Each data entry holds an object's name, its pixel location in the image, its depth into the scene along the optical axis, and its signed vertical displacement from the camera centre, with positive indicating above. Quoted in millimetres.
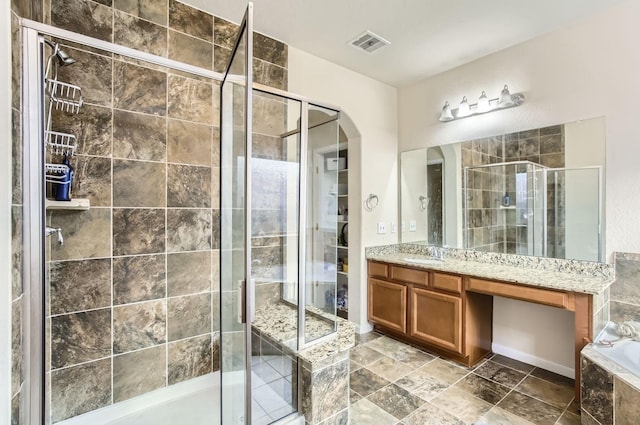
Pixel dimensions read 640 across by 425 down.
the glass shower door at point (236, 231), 1216 -94
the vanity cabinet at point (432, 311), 2514 -936
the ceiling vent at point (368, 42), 2502 +1510
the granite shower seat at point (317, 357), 1592 -814
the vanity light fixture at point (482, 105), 2594 +1010
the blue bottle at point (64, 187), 1622 +149
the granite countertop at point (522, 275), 1972 -499
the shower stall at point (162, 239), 1564 -166
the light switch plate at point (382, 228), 3369 -184
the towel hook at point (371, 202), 3252 +113
